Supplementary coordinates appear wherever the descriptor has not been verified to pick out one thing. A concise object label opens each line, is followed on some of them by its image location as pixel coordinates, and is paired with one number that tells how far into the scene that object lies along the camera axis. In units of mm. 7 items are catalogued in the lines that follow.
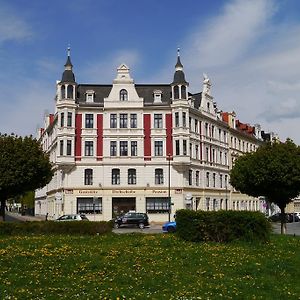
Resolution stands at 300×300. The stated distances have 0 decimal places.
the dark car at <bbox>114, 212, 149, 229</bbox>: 35444
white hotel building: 43009
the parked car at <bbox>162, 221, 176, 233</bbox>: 27561
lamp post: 40709
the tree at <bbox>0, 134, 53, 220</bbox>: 28276
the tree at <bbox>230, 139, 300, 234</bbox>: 26922
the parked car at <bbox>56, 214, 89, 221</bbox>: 32152
